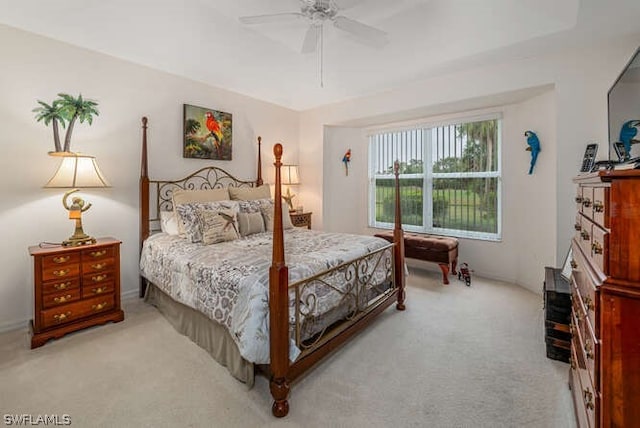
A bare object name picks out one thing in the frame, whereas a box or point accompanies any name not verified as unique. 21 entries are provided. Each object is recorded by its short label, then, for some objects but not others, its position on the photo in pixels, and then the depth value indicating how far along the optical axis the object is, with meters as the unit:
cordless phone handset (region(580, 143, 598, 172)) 2.69
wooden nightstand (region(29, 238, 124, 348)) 2.34
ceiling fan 2.14
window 4.07
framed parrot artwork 3.70
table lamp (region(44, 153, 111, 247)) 2.51
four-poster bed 1.68
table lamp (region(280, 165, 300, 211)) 4.91
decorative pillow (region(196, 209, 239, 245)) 2.82
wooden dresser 0.98
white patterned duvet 1.73
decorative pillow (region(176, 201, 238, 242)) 2.87
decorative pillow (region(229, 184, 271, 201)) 3.71
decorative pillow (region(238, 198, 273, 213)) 3.38
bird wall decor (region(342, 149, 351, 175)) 5.25
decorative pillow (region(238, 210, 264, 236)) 3.18
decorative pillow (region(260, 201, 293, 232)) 3.45
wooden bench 3.81
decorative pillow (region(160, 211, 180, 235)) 3.15
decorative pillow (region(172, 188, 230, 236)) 3.17
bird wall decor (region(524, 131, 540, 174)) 3.45
